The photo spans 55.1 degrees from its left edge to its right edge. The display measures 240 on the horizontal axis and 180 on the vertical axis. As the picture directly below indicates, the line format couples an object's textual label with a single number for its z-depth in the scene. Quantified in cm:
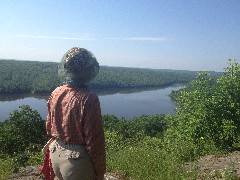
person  156
